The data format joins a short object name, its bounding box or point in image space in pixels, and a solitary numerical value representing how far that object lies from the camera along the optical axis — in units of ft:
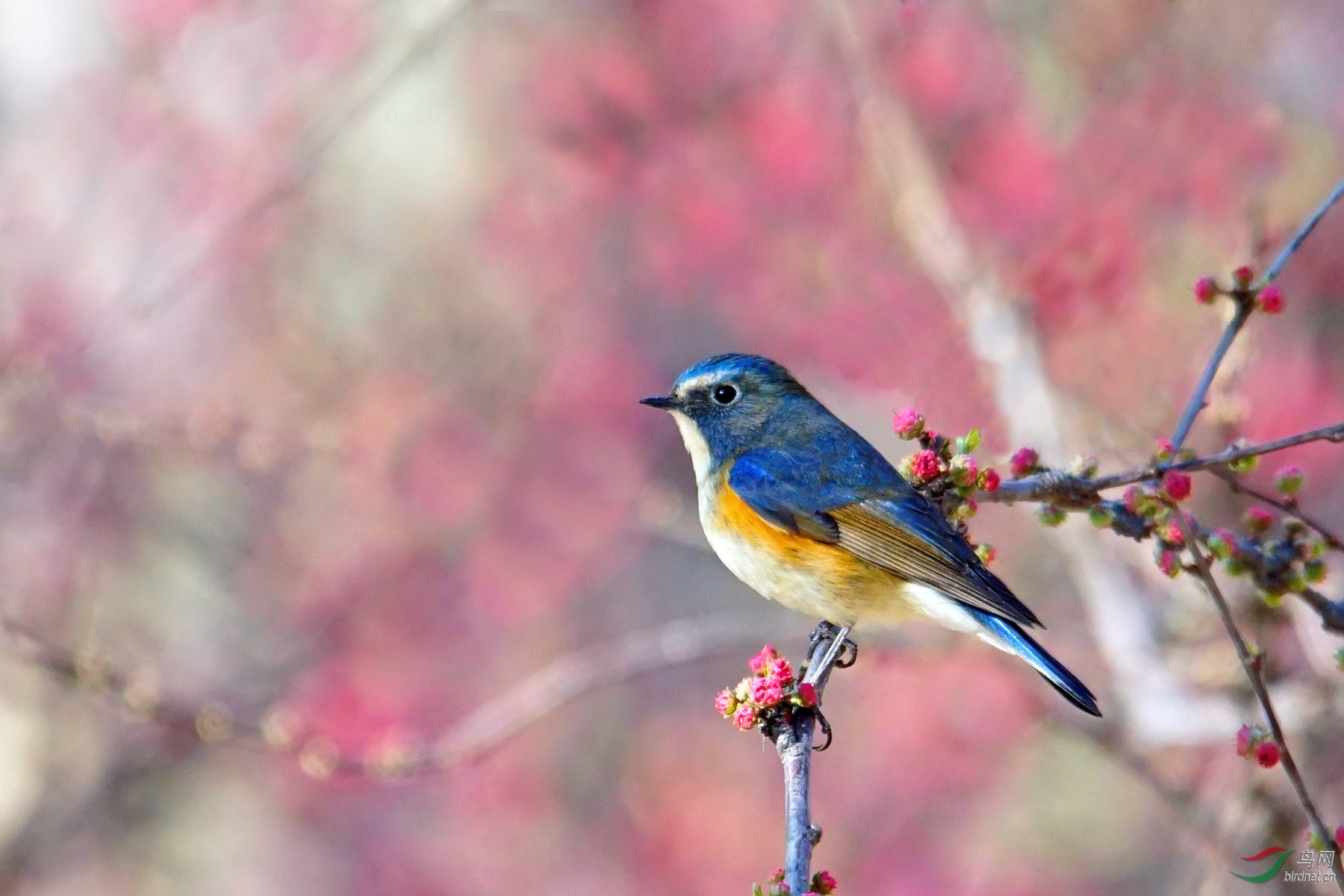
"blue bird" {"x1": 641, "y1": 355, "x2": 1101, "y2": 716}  19.77
